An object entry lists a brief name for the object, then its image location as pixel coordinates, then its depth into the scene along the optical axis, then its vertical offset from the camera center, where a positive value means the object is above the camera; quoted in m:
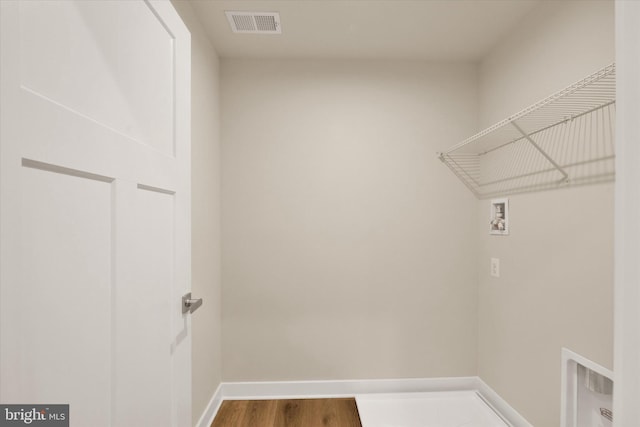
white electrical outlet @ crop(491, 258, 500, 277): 2.11 -0.37
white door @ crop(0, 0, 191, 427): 0.51 +0.00
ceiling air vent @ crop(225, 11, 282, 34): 1.82 +1.09
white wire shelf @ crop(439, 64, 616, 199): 1.33 +0.34
